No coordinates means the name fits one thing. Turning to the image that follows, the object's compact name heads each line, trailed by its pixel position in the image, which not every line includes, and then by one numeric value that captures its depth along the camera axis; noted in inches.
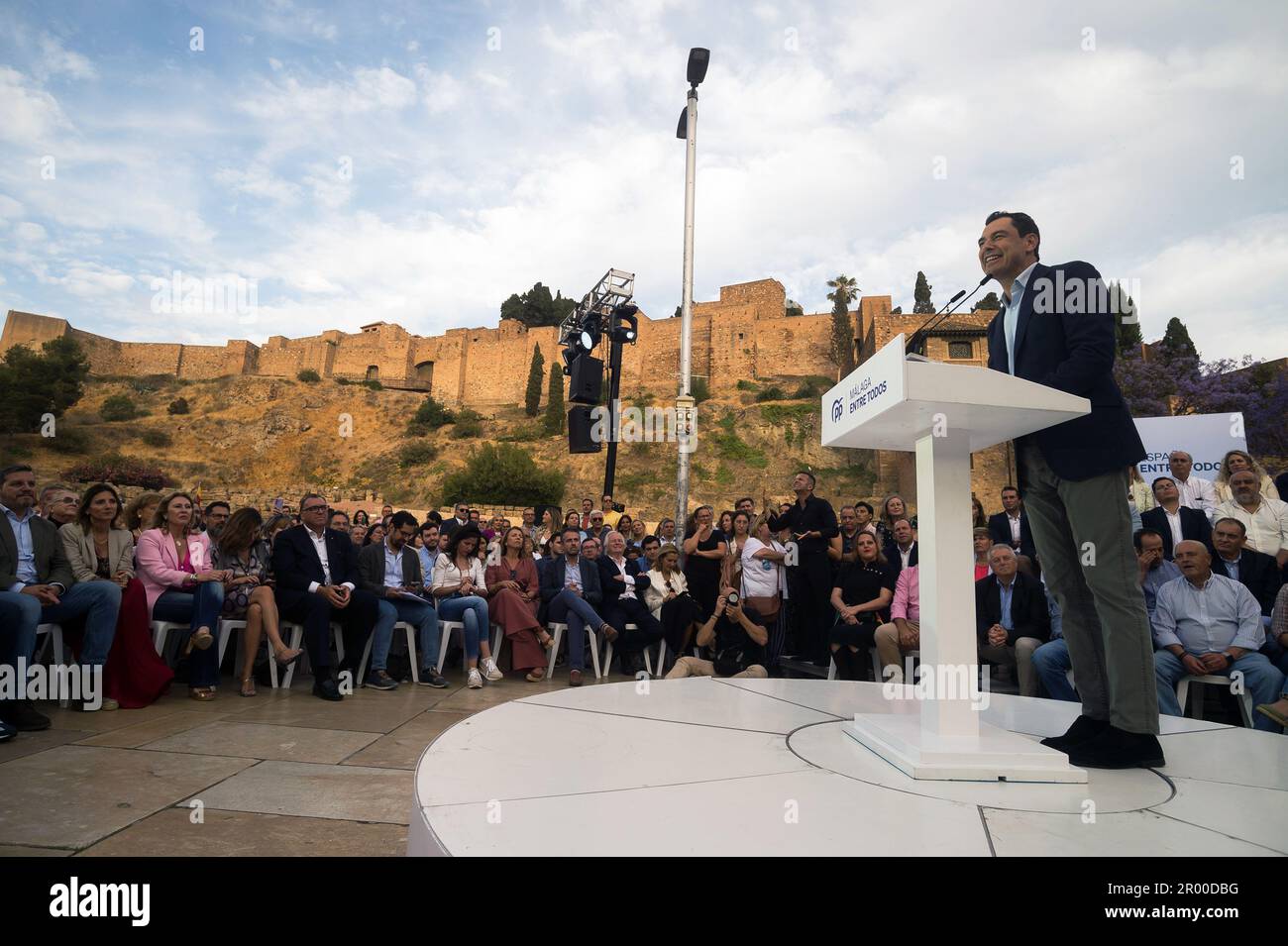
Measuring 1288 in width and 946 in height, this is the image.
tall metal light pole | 373.1
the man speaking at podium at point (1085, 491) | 75.5
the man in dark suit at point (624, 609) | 220.8
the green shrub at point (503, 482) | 997.2
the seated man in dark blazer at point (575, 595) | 210.2
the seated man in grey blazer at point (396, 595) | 189.2
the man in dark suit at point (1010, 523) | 220.5
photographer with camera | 199.9
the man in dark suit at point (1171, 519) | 190.2
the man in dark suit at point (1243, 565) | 161.0
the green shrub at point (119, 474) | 1013.2
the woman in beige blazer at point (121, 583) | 147.4
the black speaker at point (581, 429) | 339.6
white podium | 70.3
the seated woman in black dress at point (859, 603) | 185.3
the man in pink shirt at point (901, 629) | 173.2
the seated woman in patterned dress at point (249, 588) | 169.9
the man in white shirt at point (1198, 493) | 228.2
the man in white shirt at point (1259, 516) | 180.5
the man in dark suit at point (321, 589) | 173.3
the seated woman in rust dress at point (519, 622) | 209.8
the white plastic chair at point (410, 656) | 190.5
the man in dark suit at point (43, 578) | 135.3
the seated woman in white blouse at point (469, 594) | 202.2
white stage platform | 53.6
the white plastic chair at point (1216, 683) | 134.7
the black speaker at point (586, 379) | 350.3
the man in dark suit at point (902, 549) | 212.7
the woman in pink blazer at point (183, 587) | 160.1
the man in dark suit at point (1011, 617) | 162.6
